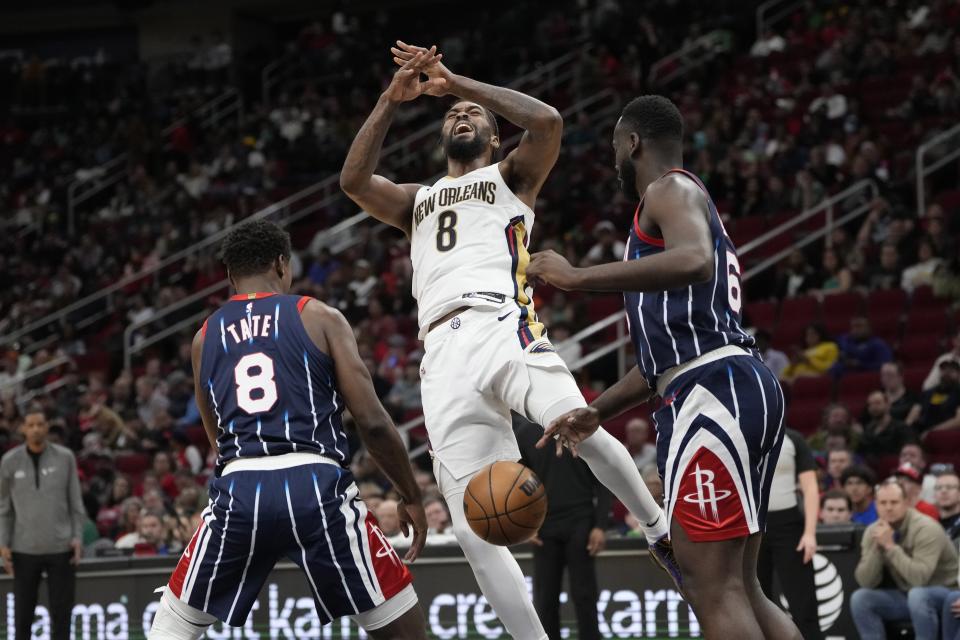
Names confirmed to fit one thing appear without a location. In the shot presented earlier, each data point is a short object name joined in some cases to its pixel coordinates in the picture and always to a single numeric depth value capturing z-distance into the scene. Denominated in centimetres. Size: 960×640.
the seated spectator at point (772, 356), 1410
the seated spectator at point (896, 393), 1275
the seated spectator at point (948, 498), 955
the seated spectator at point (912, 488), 938
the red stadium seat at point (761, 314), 1493
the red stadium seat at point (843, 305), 1449
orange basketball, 528
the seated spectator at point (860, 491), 1022
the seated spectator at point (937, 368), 1268
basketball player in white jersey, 572
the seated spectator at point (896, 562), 880
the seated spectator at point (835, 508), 1024
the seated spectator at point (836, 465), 1128
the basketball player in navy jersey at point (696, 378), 459
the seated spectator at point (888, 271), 1463
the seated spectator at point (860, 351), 1382
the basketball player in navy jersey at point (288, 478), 496
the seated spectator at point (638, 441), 1283
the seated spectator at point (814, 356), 1400
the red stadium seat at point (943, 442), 1213
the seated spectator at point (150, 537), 1223
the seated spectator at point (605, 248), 1636
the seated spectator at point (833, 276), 1480
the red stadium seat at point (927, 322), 1396
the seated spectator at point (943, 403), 1237
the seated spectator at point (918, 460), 1094
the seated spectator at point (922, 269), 1448
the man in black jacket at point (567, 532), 894
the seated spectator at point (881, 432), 1207
